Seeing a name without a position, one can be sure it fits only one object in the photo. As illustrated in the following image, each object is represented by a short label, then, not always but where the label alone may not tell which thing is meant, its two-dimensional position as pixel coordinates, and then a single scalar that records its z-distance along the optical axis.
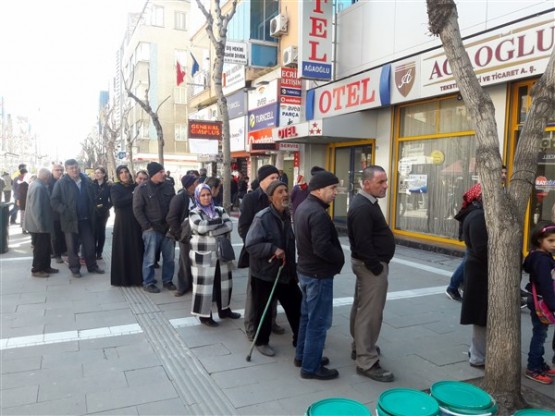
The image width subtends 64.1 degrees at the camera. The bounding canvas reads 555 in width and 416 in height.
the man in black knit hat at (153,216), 6.38
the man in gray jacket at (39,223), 6.96
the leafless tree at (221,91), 8.12
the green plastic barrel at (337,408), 2.17
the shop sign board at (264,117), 15.96
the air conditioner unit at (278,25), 15.36
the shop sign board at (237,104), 19.16
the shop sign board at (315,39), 12.02
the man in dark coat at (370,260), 3.64
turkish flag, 20.92
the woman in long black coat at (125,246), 6.67
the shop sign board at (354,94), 10.57
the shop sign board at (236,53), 15.44
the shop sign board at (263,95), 15.95
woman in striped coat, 4.96
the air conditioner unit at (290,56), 14.69
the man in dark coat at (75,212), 7.10
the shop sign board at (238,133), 19.28
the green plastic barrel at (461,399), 2.29
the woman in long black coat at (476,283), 3.84
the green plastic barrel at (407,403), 2.20
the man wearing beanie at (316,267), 3.57
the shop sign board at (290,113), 14.38
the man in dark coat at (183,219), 5.89
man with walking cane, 3.98
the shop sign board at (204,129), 11.65
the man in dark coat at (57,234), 8.22
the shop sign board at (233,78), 18.02
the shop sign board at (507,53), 7.07
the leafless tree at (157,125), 13.17
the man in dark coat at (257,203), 4.82
